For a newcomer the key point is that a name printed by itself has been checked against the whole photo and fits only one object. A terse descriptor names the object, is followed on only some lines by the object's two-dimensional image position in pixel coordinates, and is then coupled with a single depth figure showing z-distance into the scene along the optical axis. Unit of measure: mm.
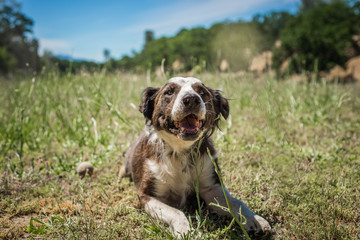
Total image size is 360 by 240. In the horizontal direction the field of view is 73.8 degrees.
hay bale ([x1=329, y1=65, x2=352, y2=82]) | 20953
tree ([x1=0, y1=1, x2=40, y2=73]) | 31375
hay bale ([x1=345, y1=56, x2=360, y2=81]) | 21344
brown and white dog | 2436
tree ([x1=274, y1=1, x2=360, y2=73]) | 20312
